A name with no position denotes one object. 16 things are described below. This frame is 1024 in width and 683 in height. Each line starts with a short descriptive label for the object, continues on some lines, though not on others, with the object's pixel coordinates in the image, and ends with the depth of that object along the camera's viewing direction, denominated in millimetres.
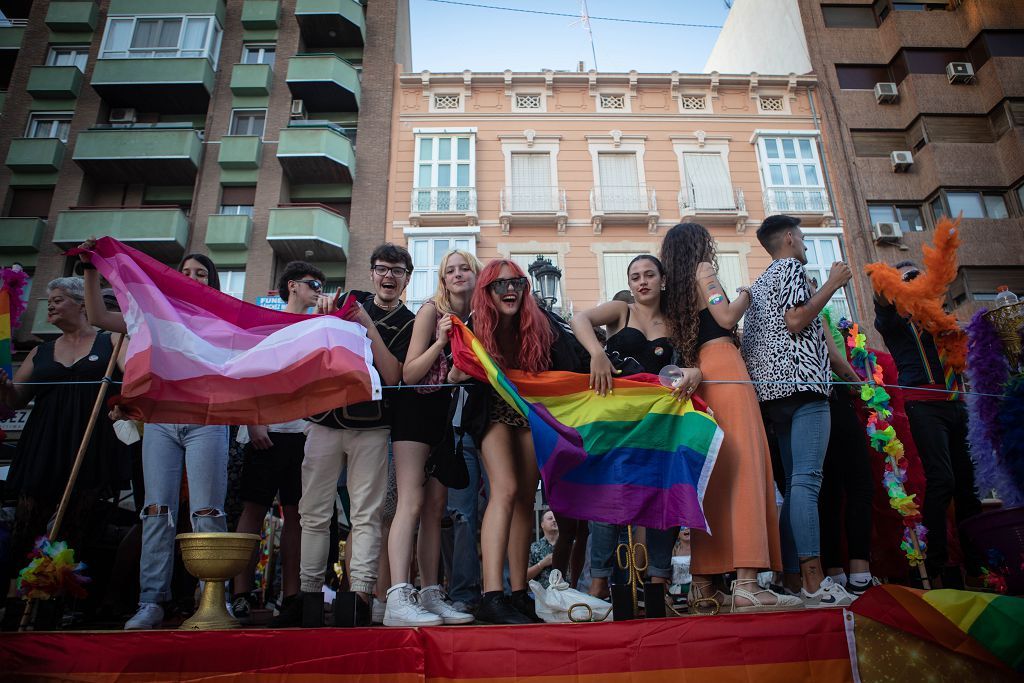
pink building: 17406
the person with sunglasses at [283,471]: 4430
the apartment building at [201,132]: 17062
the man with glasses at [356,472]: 3521
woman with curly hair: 3264
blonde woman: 3201
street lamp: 9602
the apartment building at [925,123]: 17547
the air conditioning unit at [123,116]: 19000
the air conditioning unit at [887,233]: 17344
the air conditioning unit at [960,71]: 18828
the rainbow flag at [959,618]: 2559
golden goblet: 3191
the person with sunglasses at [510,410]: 3422
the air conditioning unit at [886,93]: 19031
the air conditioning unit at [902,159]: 18297
